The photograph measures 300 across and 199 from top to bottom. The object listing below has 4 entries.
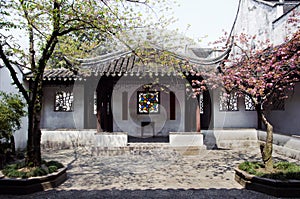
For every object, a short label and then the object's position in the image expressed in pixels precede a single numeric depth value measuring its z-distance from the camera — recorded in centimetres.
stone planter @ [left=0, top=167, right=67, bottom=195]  438
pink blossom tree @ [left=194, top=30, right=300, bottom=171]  503
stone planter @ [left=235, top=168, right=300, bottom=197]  419
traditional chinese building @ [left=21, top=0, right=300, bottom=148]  820
